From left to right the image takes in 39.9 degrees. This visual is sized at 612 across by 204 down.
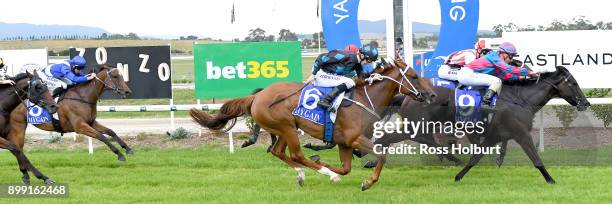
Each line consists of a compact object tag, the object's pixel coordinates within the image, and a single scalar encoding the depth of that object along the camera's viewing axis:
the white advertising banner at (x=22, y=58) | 13.80
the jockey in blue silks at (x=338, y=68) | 8.58
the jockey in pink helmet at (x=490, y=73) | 9.10
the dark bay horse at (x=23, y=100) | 9.29
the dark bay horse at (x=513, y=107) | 8.98
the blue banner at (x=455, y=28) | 11.98
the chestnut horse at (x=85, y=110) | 11.13
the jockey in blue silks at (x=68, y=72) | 11.42
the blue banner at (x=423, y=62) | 12.47
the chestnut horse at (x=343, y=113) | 8.58
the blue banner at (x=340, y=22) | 12.20
